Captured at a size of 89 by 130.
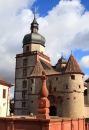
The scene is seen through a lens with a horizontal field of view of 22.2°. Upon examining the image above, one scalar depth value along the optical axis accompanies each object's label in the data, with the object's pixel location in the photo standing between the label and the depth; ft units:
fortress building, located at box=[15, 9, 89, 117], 156.15
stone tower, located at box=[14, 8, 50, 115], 179.83
